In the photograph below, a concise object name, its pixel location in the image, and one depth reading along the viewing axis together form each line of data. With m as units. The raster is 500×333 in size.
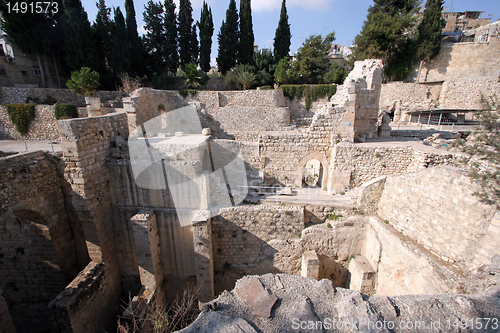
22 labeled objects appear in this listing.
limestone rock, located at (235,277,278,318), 2.39
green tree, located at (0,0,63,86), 18.03
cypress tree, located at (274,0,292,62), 27.64
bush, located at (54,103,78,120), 14.72
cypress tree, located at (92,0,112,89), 22.42
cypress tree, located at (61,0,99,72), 20.67
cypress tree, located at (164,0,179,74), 27.25
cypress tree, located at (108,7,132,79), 22.67
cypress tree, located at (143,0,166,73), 26.80
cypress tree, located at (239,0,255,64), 27.12
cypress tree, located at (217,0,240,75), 27.30
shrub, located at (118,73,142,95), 21.75
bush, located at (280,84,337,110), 21.23
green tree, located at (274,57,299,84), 23.34
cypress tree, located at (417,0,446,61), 20.80
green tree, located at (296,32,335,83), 23.78
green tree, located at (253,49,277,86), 25.30
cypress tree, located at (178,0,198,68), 27.83
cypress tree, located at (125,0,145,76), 24.81
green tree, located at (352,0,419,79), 20.62
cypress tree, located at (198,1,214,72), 27.66
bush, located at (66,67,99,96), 16.86
